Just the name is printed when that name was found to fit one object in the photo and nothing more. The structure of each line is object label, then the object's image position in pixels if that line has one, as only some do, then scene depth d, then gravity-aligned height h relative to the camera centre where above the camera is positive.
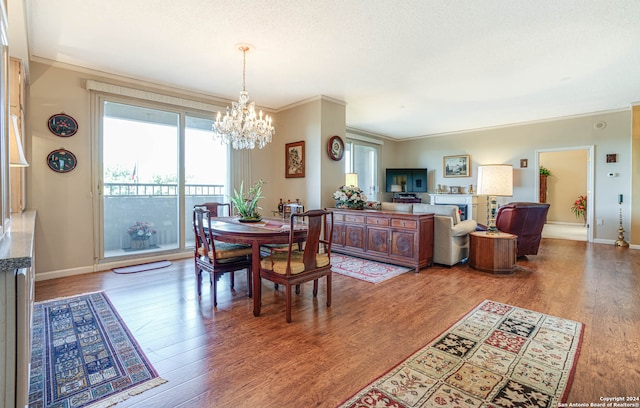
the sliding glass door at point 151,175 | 4.32 +0.36
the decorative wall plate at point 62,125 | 3.79 +0.93
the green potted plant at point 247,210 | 3.41 -0.13
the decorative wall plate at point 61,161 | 3.80 +0.48
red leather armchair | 4.67 -0.37
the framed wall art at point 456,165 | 8.07 +0.92
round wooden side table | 4.05 -0.73
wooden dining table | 2.69 -0.35
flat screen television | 8.84 +0.56
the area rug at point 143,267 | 4.15 -0.99
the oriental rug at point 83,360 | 1.67 -1.08
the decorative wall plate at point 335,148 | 5.37 +0.93
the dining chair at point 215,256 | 2.91 -0.59
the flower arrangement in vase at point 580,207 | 9.23 -0.24
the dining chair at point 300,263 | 2.59 -0.59
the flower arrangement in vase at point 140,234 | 4.56 -0.55
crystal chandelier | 3.47 +0.84
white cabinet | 1.10 -0.48
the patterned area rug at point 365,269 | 3.91 -1.00
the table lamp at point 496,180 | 4.15 +0.26
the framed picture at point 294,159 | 5.61 +0.75
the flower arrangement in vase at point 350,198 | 5.05 +0.01
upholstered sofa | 4.33 -0.49
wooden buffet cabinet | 4.21 -0.57
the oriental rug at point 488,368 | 1.63 -1.08
